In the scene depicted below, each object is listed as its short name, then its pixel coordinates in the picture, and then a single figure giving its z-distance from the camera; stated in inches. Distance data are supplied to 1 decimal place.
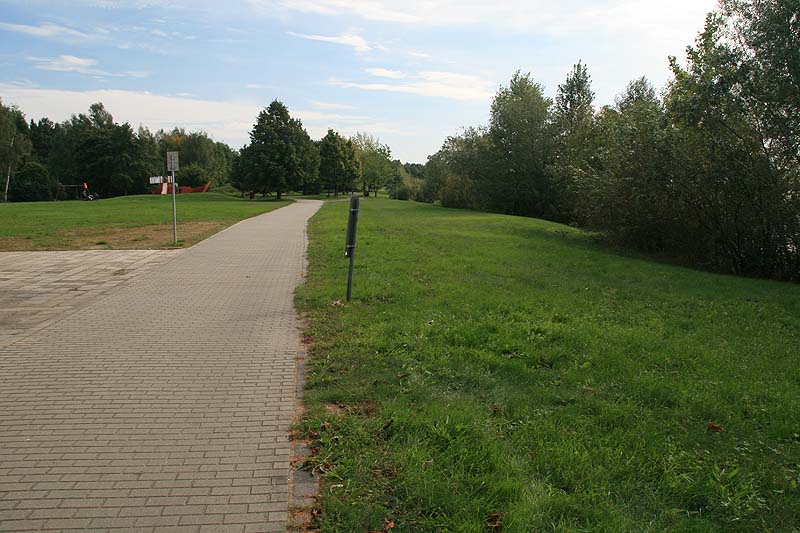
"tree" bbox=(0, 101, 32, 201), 2581.2
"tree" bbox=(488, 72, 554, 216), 1535.4
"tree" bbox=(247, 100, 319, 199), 2385.6
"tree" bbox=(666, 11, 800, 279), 563.2
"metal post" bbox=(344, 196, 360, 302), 327.4
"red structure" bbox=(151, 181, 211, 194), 2925.7
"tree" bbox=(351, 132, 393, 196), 3700.8
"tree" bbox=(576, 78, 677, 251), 663.8
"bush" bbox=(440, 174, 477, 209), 1916.8
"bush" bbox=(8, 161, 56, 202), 2760.8
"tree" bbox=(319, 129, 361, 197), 3196.4
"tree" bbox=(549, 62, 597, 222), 1032.7
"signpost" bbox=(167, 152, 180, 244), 665.5
